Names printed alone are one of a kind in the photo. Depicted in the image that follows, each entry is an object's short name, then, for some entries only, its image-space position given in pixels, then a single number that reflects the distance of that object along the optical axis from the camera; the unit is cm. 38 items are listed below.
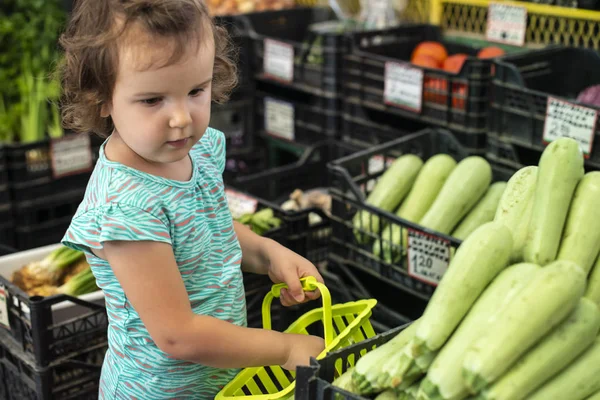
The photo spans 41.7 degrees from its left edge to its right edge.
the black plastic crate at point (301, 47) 307
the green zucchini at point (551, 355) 112
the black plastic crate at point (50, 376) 196
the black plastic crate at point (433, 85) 252
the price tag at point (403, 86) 267
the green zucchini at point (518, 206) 136
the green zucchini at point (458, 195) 222
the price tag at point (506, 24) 290
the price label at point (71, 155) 312
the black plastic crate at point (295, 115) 319
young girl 129
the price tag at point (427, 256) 198
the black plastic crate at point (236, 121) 356
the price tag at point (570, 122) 216
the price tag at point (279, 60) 327
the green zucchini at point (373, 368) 123
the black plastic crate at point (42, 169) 302
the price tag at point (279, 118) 341
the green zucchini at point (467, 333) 113
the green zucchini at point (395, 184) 237
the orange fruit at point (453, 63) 281
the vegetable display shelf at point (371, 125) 286
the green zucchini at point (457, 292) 118
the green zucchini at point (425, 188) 233
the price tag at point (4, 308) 200
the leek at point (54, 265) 241
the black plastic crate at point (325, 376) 123
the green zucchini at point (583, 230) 131
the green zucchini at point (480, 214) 222
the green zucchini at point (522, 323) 111
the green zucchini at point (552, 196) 131
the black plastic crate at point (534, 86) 234
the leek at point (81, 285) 237
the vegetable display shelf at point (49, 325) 190
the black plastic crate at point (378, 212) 208
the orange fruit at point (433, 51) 292
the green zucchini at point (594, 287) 129
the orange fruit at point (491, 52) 281
